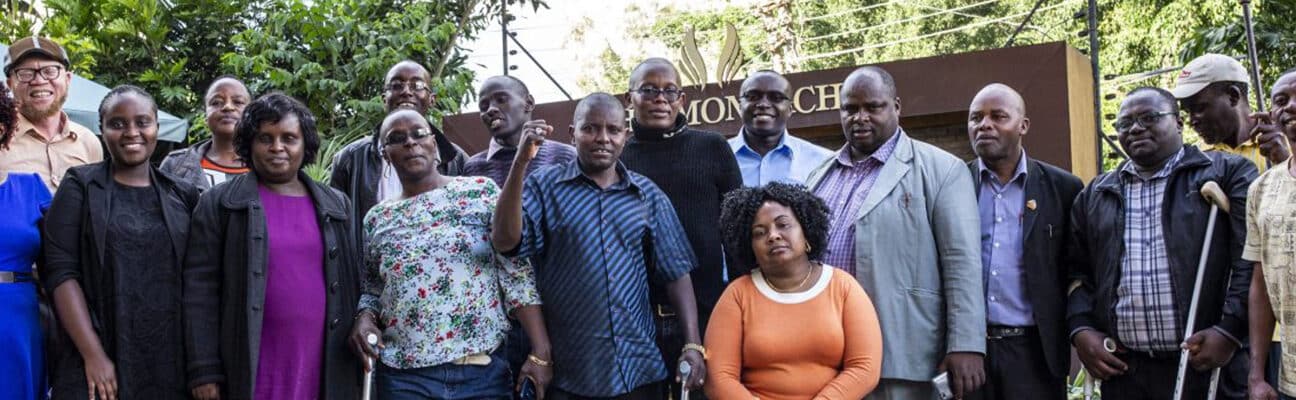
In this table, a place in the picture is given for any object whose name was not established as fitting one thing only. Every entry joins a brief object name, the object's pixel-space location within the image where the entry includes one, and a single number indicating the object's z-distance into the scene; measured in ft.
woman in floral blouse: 14.10
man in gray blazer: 14.75
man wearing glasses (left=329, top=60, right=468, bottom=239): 17.39
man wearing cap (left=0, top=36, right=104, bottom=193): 16.81
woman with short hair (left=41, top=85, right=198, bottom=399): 13.93
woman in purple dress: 13.69
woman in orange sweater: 14.44
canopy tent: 27.48
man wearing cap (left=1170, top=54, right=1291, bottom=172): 16.83
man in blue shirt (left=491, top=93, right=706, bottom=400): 14.25
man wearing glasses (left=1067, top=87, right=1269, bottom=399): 14.24
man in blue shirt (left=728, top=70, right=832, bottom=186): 18.47
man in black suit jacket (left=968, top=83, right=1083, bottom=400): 15.31
